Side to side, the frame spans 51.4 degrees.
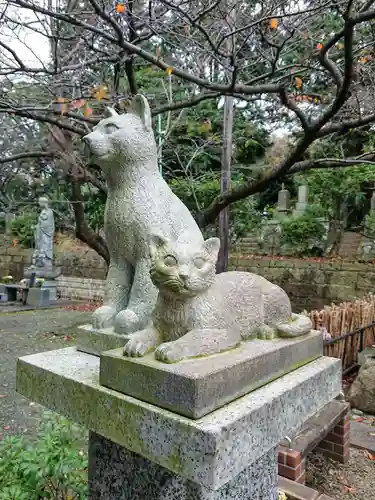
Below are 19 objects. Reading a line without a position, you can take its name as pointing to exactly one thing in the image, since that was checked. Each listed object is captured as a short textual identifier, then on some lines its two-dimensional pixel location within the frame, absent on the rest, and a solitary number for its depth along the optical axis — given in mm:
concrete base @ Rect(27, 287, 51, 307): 11914
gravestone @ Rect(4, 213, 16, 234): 17469
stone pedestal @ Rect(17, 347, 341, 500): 1210
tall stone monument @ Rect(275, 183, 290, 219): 13758
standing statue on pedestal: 13578
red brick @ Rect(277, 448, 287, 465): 2982
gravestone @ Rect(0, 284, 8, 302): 12446
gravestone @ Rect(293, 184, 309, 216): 13322
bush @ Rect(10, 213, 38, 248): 16359
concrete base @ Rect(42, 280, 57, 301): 12531
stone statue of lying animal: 1418
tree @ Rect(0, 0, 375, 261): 3793
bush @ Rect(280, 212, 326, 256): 10473
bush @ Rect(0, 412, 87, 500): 2156
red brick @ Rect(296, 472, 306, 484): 2982
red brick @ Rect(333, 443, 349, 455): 3822
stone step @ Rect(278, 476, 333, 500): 2599
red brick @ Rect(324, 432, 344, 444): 3796
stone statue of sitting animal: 1872
